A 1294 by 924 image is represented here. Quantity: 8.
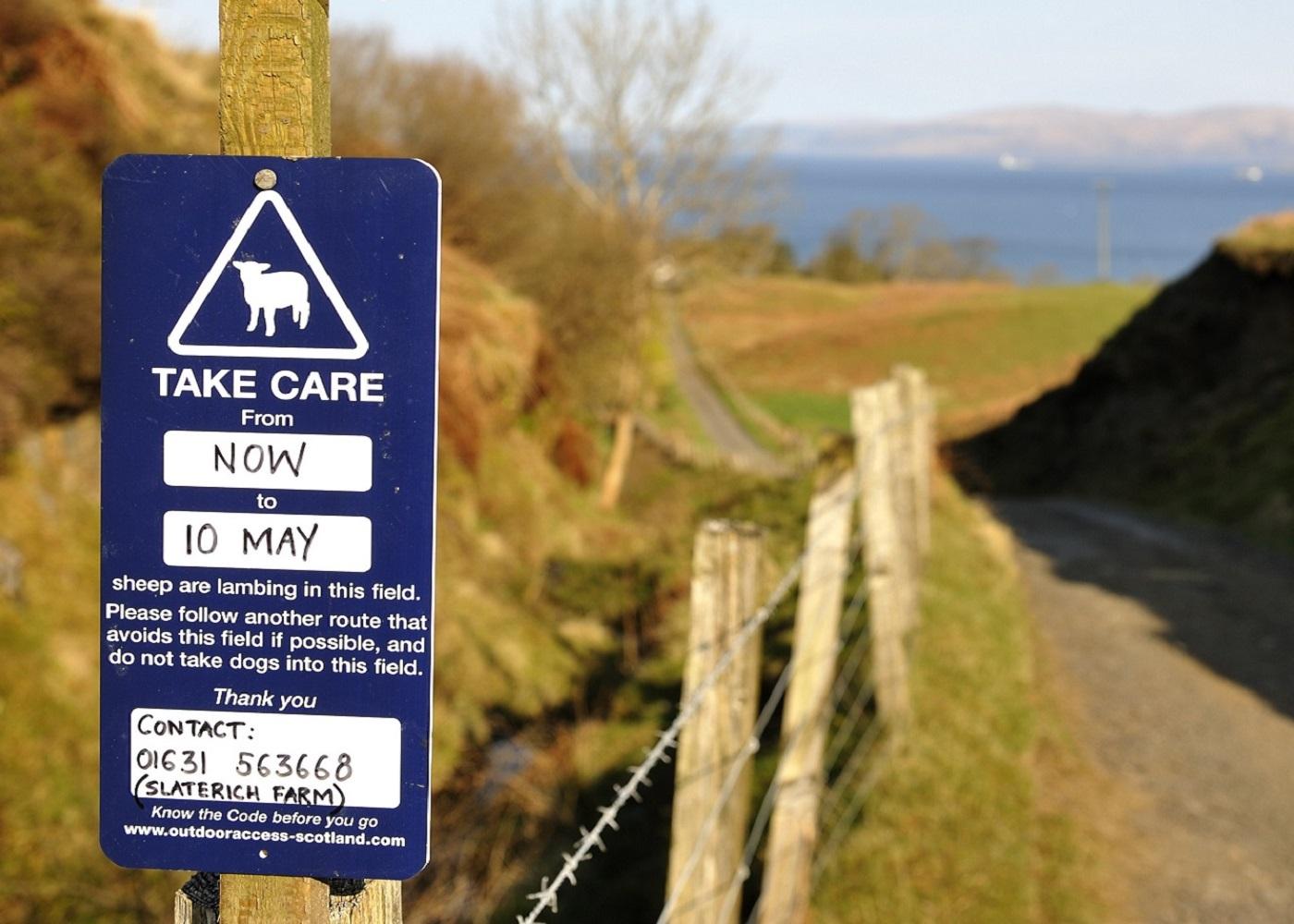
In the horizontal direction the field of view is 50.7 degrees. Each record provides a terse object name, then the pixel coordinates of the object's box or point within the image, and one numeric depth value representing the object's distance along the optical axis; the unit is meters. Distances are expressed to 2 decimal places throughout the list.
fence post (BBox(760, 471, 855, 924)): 3.91
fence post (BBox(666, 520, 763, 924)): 2.86
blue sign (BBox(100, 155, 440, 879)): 1.61
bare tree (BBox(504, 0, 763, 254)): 32.88
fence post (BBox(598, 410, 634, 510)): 26.02
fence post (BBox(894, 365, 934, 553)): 8.16
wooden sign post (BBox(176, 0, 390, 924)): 1.60
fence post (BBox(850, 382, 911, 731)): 5.80
